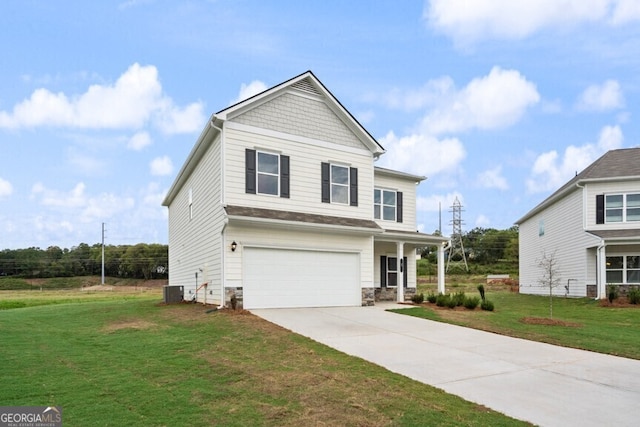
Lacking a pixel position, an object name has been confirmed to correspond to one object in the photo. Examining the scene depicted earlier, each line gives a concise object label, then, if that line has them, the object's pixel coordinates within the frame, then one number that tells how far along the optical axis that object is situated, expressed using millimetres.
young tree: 28609
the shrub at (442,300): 17500
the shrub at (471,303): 17062
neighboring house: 23906
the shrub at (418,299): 18578
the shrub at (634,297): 21073
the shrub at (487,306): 17109
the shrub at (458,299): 17375
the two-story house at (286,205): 15086
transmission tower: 71688
